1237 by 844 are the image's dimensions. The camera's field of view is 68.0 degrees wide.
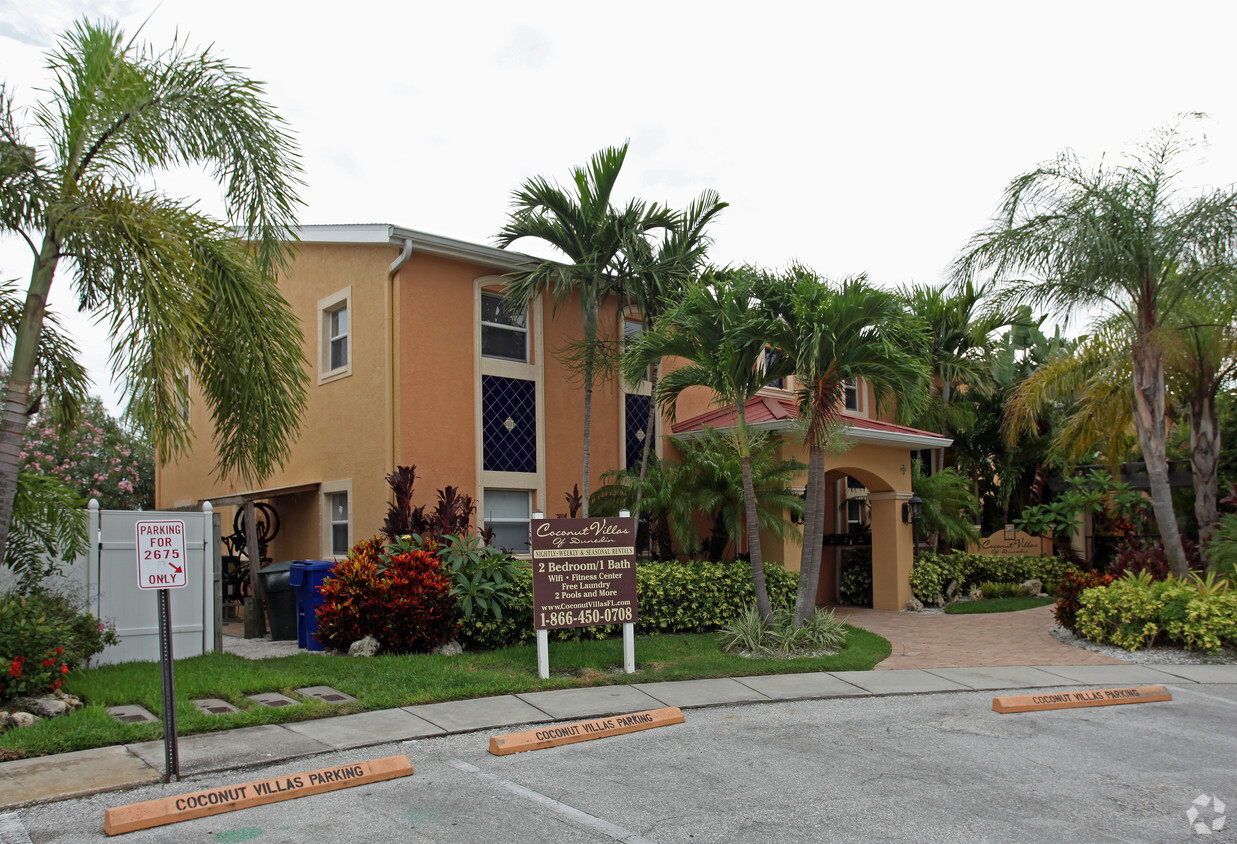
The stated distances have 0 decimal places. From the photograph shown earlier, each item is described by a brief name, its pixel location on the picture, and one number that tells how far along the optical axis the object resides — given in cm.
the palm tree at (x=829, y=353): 1062
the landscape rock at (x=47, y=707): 745
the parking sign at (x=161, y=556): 603
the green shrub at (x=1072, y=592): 1323
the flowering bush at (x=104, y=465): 2300
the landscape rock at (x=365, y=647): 1056
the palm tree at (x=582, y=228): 1356
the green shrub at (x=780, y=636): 1130
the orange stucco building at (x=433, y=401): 1389
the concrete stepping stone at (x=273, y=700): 815
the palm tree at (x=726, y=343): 1095
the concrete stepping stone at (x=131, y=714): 752
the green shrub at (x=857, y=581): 1859
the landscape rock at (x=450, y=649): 1078
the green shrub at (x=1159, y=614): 1155
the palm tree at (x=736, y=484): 1440
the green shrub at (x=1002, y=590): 1859
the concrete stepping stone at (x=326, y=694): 845
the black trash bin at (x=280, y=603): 1305
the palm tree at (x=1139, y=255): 1250
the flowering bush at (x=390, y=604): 1061
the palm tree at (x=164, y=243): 771
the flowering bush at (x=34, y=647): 739
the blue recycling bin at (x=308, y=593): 1212
